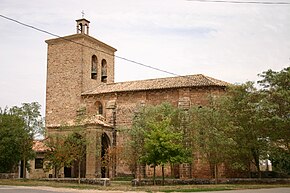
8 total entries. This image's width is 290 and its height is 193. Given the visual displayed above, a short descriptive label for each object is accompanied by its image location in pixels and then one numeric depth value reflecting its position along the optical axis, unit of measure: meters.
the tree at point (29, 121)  33.19
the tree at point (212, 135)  28.03
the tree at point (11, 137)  32.81
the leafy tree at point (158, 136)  27.36
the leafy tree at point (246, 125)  28.84
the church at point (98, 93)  34.12
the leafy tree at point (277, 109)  27.53
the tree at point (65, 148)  30.92
